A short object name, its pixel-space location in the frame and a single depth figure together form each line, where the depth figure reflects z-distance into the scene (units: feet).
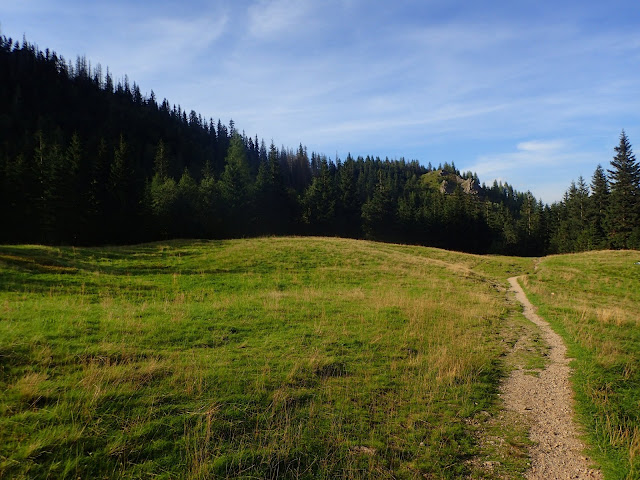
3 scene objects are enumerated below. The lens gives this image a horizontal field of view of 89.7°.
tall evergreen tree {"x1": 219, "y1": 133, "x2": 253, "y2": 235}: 202.69
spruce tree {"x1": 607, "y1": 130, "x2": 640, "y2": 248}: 215.31
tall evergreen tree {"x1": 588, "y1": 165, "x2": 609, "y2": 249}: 240.12
